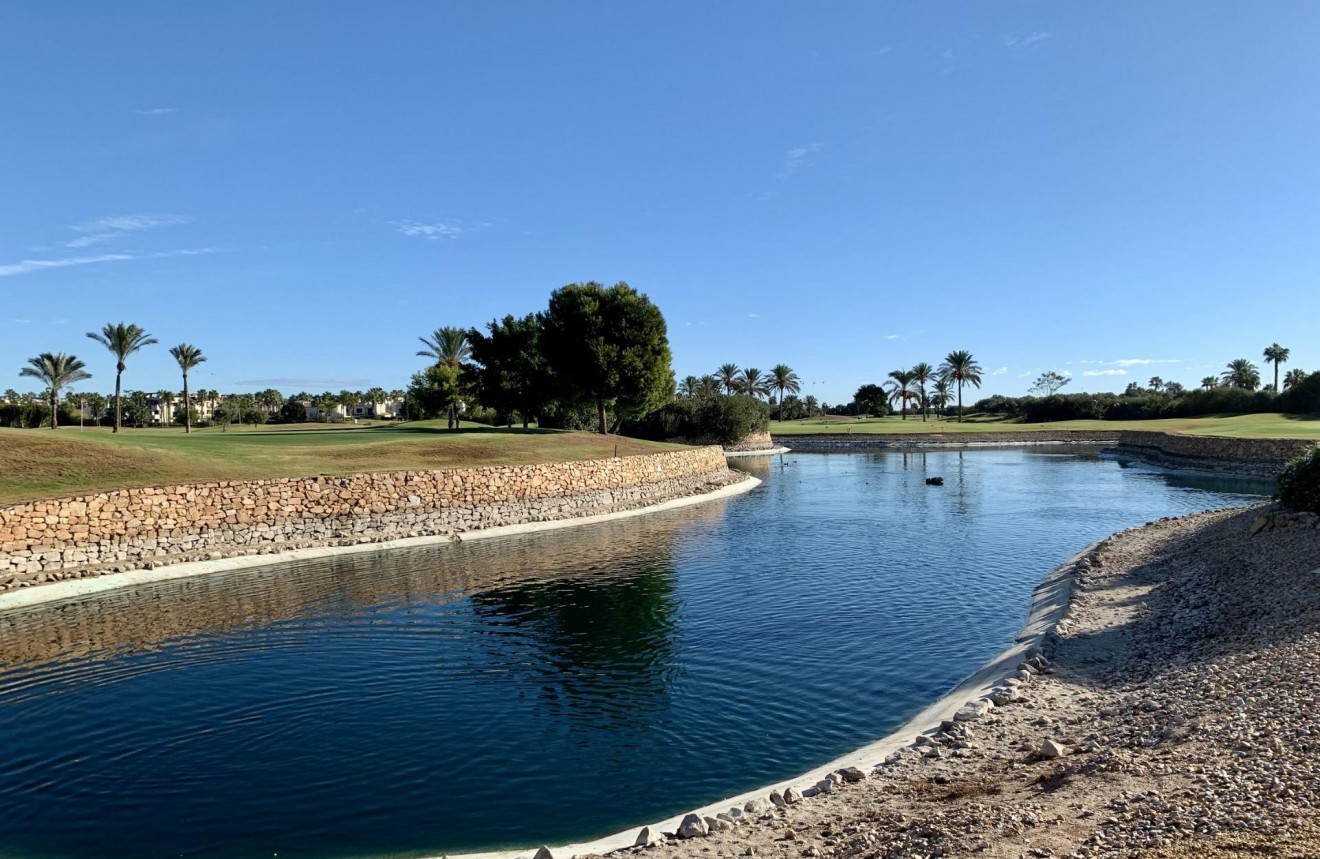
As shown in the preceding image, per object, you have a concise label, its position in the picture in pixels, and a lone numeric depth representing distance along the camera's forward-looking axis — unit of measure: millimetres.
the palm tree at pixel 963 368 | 157000
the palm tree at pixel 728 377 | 154000
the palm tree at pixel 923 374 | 167125
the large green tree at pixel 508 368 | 76312
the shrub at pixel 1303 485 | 23641
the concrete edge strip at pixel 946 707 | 9859
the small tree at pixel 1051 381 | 197500
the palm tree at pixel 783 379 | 163625
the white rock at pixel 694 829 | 9117
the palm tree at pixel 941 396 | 173012
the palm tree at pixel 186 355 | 83250
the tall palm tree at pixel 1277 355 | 130875
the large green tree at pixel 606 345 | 66125
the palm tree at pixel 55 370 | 77125
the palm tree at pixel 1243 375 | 135000
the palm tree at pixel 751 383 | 155750
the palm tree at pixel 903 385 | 169500
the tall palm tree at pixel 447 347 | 93125
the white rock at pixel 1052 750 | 10086
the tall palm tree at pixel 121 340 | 71500
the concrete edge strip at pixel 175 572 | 24609
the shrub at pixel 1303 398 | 95688
